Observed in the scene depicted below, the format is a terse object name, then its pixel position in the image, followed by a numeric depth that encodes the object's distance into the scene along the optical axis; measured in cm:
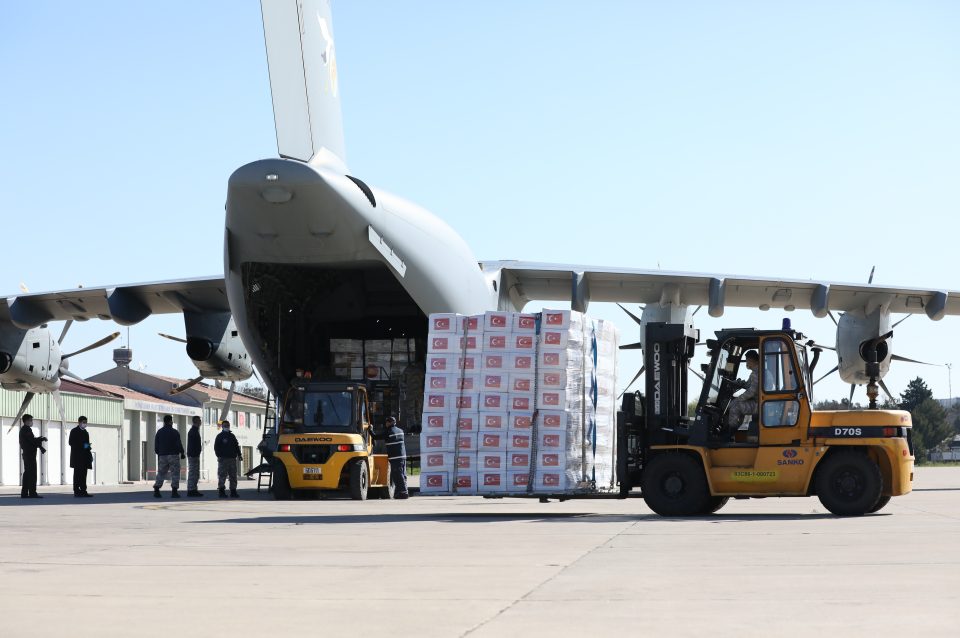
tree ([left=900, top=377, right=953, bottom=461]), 11275
